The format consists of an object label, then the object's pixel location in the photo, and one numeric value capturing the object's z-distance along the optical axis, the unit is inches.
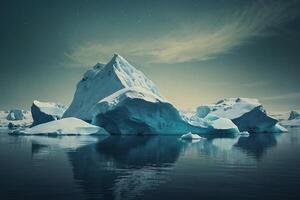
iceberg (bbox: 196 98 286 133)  3177.7
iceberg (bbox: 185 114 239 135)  2573.8
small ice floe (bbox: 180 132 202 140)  2044.8
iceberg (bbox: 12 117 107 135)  2242.9
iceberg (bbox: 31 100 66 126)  3932.1
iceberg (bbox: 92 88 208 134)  2316.7
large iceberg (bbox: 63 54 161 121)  3095.5
